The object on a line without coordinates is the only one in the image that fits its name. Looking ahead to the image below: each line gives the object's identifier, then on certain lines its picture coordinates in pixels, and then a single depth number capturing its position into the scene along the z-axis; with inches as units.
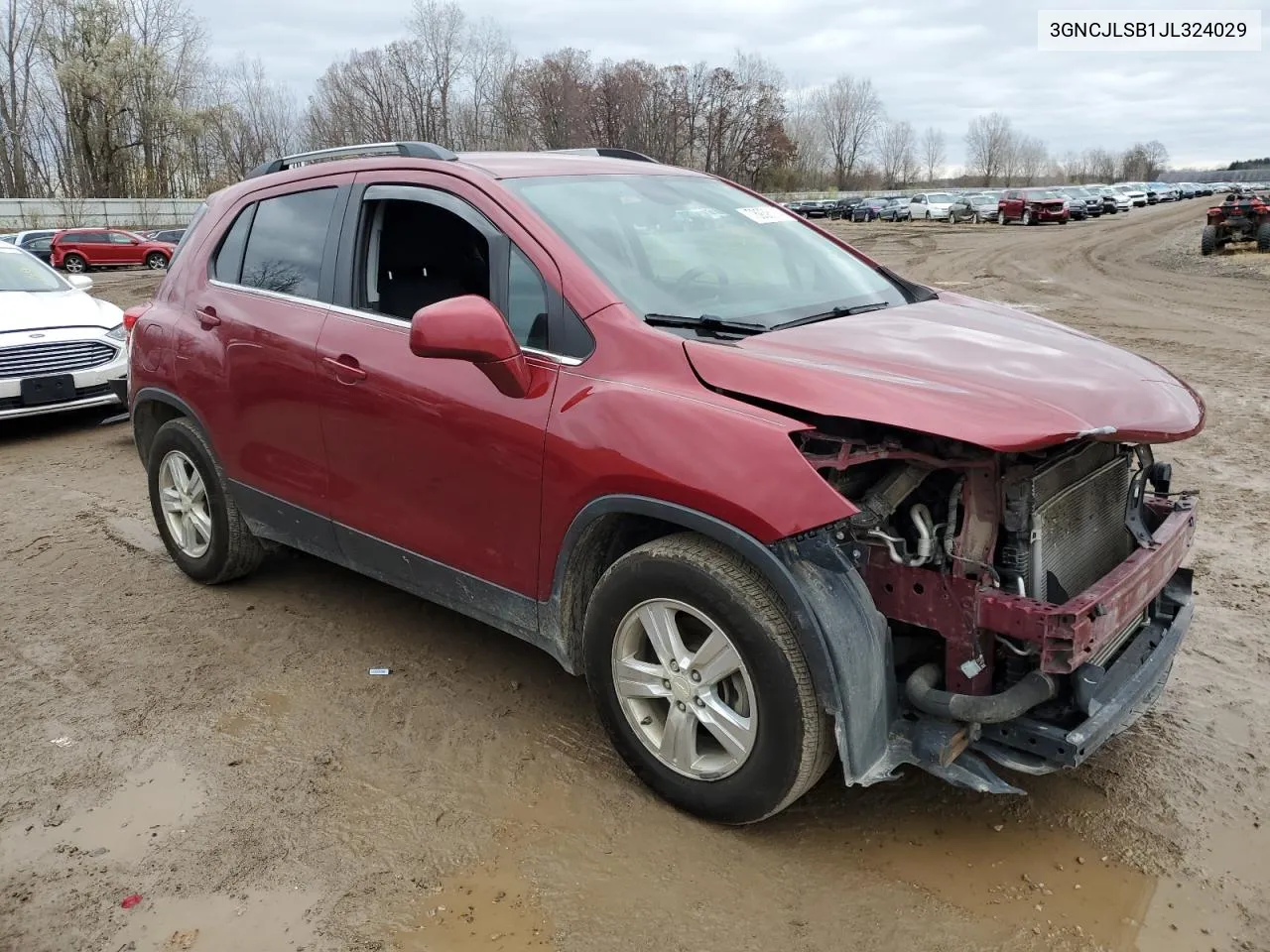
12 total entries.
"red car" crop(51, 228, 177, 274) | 1107.3
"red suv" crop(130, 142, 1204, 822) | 100.0
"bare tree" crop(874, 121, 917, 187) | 4544.8
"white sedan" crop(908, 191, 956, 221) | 1943.9
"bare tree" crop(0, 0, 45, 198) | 2114.9
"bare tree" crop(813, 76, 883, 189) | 4239.7
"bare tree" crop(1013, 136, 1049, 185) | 5073.8
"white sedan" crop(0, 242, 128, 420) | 311.6
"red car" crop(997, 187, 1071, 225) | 1656.0
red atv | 872.3
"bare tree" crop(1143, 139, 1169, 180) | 5442.9
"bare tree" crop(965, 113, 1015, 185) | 4960.6
